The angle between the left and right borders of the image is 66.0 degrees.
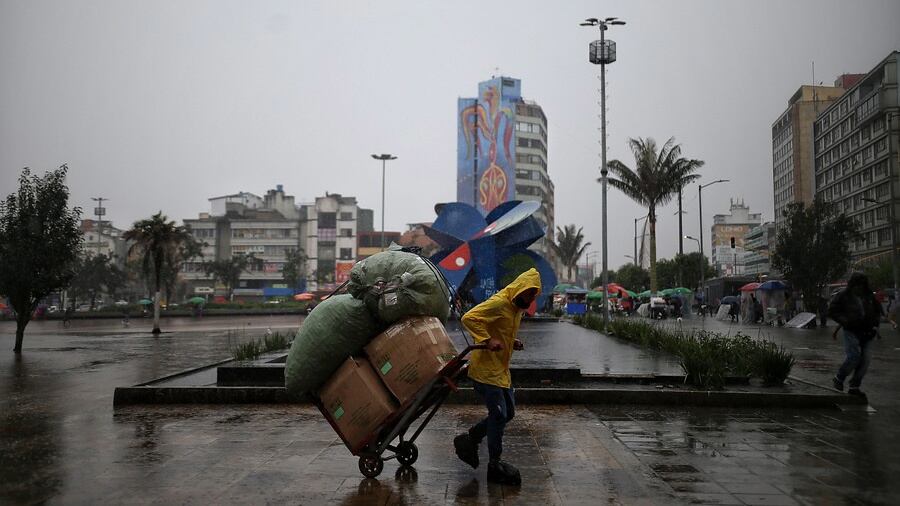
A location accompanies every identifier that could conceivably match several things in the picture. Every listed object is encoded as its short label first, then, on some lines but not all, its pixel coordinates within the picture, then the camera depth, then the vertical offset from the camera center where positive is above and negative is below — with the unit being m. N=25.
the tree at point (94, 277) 72.06 +0.92
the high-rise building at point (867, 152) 66.94 +15.35
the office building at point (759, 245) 121.36 +8.64
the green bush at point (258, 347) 12.12 -1.17
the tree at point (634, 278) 82.19 +1.64
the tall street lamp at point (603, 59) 26.19 +8.90
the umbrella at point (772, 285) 35.31 +0.36
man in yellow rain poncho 5.09 -0.47
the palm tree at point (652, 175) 35.78 +6.01
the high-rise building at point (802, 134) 99.12 +23.20
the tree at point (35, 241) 18.61 +1.21
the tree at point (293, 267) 96.75 +2.88
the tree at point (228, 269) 84.75 +2.29
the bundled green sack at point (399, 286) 5.25 +0.02
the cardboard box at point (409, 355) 5.09 -0.49
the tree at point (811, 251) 32.56 +1.99
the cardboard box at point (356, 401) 5.07 -0.84
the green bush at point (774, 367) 9.63 -1.04
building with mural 88.25 +18.75
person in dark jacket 8.71 -0.33
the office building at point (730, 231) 154.75 +14.07
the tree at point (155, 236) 32.84 +2.42
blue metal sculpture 35.16 +2.07
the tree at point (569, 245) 86.62 +5.68
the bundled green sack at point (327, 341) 5.33 -0.41
